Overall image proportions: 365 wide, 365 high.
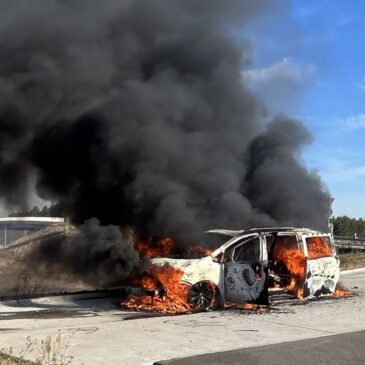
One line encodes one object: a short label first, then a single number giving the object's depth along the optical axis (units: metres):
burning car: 9.59
